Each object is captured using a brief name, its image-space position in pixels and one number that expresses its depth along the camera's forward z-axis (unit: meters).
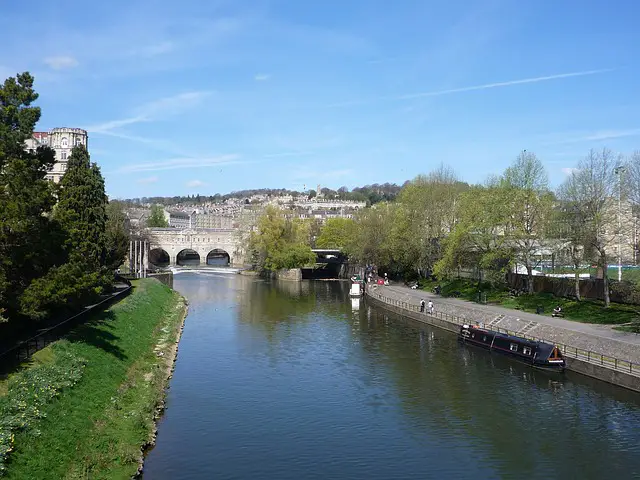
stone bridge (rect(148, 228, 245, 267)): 146.88
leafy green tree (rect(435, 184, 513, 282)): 57.16
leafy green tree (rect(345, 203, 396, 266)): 88.31
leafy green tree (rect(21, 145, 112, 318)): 27.43
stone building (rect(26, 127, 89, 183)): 96.31
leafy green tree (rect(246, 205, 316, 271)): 108.62
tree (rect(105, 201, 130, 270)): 56.06
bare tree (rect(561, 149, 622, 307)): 46.50
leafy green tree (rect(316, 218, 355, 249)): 121.75
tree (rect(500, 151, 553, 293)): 55.00
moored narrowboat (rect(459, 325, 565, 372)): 37.72
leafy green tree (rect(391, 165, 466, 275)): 75.12
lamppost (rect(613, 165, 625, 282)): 46.44
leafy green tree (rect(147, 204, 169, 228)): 176.00
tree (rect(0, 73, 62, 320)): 25.45
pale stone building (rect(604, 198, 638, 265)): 45.94
